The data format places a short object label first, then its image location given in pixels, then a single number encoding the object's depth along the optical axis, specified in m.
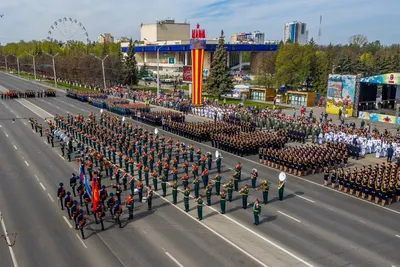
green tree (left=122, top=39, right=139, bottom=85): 75.00
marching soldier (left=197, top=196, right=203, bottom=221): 15.27
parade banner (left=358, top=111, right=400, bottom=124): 40.72
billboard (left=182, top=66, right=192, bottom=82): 62.21
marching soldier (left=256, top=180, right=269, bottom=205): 17.09
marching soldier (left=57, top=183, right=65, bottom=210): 15.83
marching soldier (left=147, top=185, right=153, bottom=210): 16.53
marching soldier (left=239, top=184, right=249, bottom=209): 16.54
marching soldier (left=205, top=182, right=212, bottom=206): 16.73
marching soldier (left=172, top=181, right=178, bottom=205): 17.03
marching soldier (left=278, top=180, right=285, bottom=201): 18.00
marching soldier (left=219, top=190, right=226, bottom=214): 15.97
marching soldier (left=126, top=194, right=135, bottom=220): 15.31
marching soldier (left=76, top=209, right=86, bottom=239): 13.59
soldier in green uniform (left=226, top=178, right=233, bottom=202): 17.42
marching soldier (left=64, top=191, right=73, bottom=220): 14.89
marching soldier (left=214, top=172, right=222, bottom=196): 18.55
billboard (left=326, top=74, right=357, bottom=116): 43.22
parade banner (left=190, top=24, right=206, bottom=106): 47.41
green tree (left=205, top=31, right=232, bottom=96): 58.53
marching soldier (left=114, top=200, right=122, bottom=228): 14.67
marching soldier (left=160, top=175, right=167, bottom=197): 18.27
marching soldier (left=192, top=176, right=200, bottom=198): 17.77
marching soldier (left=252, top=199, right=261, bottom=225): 14.92
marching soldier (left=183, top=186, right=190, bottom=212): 16.05
